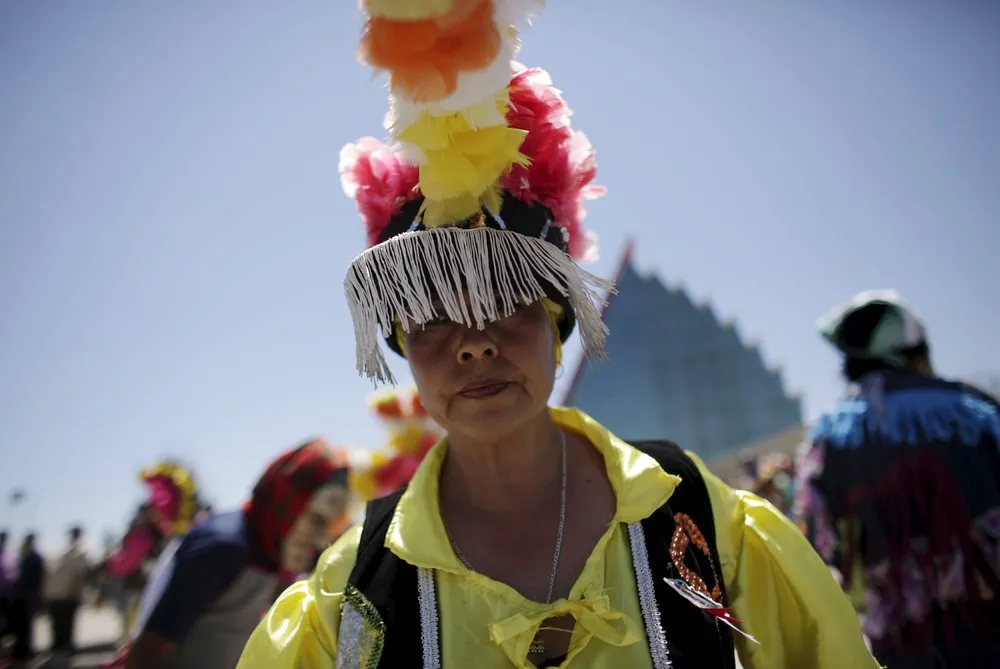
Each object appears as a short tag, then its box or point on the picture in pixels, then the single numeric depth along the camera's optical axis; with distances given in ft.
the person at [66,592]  33.17
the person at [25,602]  28.94
